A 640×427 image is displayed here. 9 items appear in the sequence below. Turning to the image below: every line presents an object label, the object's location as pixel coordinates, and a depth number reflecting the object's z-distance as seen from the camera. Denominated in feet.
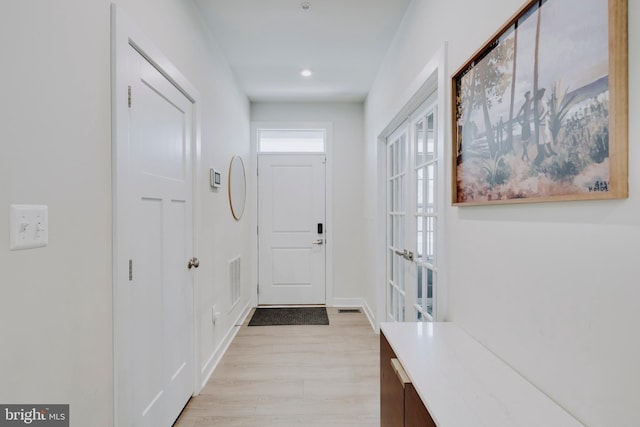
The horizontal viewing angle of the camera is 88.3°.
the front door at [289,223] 13.82
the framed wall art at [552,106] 2.27
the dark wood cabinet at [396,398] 3.09
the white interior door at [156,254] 4.66
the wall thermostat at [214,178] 8.14
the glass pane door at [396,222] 8.68
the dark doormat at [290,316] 11.75
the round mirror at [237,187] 10.33
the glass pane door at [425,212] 6.44
